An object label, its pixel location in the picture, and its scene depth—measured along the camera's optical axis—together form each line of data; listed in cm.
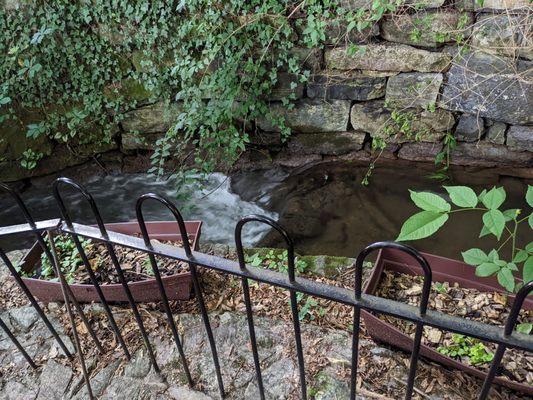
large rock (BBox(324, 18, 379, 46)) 334
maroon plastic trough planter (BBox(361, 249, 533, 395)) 167
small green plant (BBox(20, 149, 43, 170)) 417
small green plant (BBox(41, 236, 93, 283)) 231
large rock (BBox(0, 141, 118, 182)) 441
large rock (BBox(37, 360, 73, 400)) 186
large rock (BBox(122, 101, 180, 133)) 413
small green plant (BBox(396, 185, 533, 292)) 118
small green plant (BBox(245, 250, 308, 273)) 237
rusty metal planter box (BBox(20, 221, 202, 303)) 208
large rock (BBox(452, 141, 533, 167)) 379
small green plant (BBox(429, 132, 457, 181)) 379
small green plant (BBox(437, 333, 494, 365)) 172
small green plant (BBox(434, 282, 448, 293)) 204
